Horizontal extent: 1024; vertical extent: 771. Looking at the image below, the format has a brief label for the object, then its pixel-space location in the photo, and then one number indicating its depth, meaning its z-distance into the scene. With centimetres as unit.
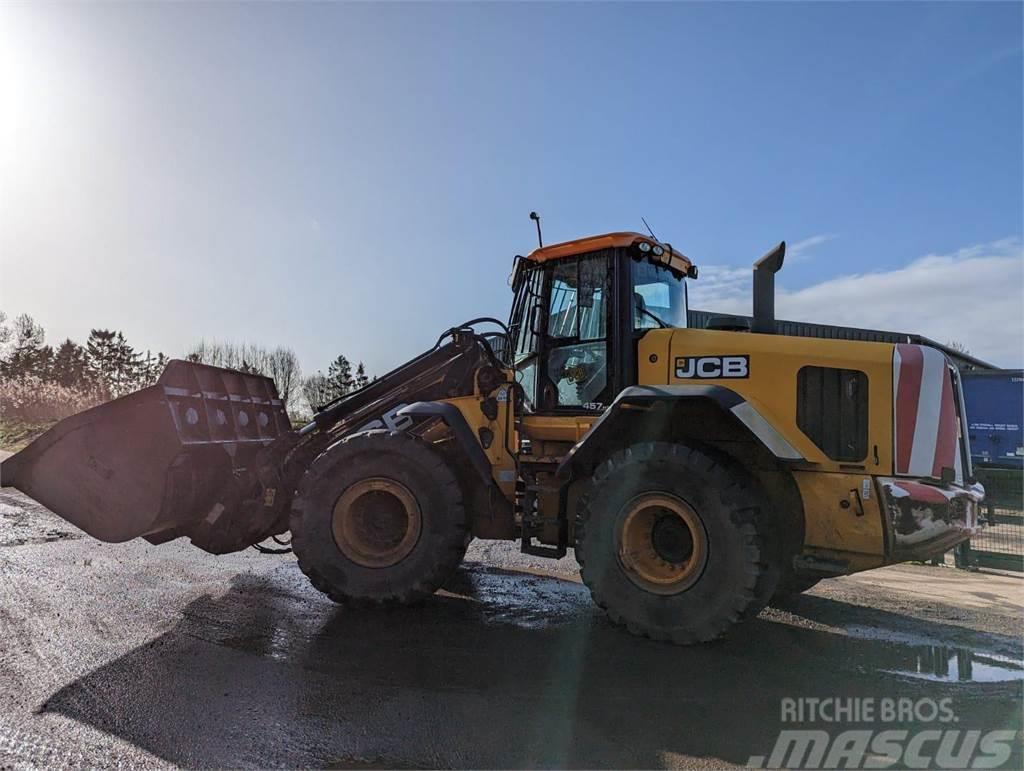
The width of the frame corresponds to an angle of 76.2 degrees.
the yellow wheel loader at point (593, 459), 428
